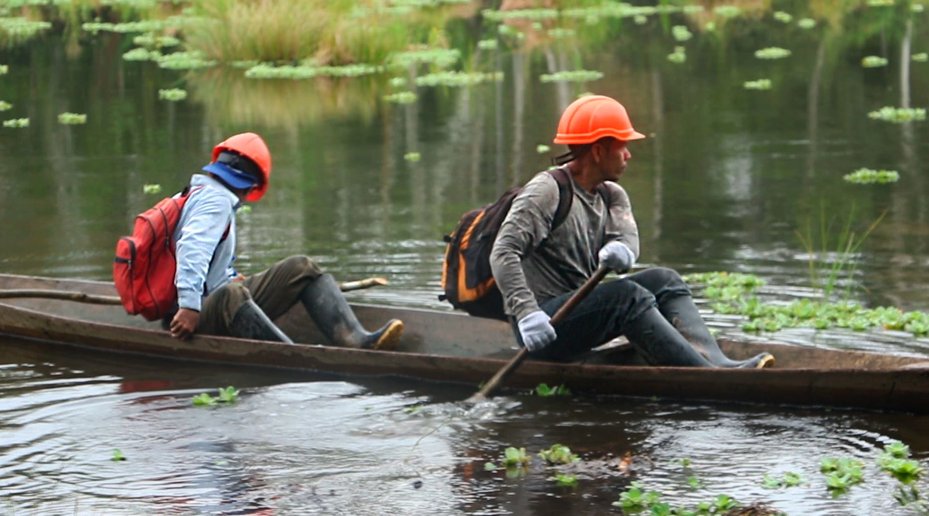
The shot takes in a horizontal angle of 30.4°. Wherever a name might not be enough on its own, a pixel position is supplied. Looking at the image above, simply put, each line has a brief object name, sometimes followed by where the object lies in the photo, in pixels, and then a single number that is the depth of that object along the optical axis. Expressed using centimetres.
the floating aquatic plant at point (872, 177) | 1545
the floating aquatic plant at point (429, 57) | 2623
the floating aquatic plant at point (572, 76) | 2392
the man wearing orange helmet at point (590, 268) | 850
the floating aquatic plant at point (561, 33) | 3052
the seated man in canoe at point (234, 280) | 939
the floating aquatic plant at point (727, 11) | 3378
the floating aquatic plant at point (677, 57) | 2638
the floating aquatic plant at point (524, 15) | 3391
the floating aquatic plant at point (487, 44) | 2886
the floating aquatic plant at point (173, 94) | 2300
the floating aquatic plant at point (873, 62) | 2472
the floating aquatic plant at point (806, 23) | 3084
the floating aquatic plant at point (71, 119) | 2111
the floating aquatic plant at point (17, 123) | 2094
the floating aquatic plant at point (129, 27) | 3306
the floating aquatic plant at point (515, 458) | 769
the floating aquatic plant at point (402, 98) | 2227
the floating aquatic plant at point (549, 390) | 888
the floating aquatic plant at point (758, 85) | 2284
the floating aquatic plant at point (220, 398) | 902
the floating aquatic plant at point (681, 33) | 3002
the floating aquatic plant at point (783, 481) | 725
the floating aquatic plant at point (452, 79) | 2417
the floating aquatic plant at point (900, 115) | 1945
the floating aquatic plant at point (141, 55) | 2827
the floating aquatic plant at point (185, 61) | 2648
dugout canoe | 819
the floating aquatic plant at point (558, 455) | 766
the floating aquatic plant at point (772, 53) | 2650
